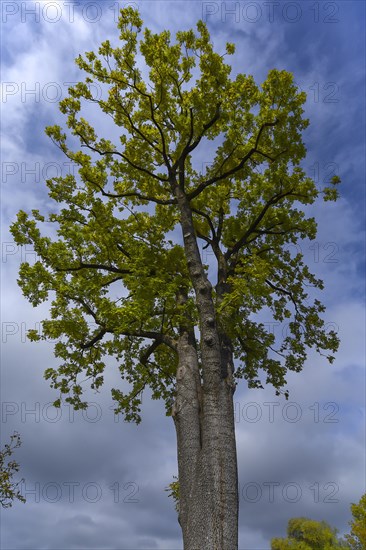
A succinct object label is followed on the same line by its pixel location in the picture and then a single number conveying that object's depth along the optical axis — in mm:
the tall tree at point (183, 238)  11383
